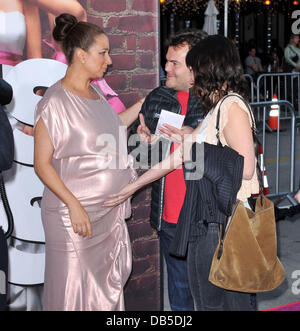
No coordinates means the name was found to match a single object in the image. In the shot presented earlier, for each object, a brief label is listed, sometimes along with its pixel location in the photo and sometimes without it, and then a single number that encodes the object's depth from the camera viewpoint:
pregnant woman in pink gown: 2.63
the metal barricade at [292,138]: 5.86
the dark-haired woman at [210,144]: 2.54
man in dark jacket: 3.04
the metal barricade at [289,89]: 12.79
